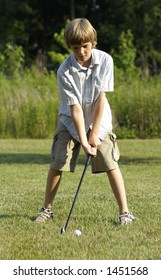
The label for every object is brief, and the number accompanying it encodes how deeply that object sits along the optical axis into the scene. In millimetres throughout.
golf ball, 6765
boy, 6911
